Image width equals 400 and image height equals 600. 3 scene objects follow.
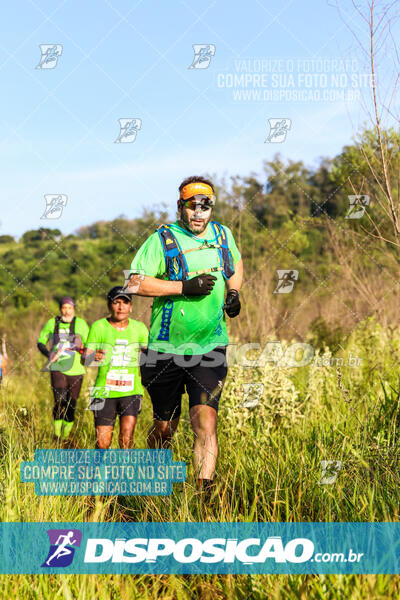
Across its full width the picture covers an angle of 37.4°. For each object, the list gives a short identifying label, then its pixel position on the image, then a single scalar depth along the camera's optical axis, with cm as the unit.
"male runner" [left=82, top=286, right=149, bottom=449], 538
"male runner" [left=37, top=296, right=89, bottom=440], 750
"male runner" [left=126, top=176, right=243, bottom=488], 385
